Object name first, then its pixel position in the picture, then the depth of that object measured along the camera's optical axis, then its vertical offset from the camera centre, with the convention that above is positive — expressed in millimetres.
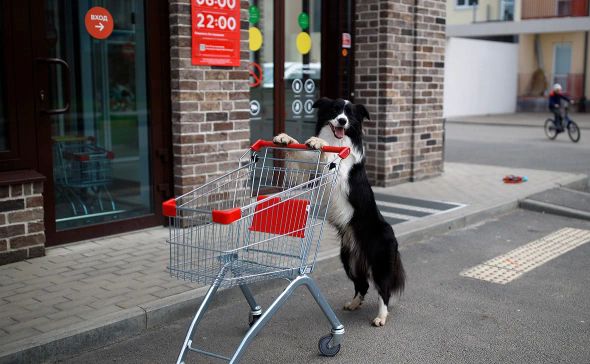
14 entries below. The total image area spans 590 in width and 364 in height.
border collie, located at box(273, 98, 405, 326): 4418 -869
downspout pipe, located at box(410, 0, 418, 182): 10023 -60
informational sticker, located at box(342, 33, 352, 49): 9805 +789
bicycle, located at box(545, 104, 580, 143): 18312 -1034
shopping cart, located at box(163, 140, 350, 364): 3697 -832
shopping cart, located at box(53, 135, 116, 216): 6422 -795
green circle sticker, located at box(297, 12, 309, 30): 9344 +1038
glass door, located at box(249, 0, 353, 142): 8781 +465
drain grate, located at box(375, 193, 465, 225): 7949 -1467
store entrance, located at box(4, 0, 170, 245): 6074 -165
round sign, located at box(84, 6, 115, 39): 6426 +705
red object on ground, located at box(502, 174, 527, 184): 10445 -1371
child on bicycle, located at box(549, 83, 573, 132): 18719 -298
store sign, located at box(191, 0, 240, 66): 6934 +660
